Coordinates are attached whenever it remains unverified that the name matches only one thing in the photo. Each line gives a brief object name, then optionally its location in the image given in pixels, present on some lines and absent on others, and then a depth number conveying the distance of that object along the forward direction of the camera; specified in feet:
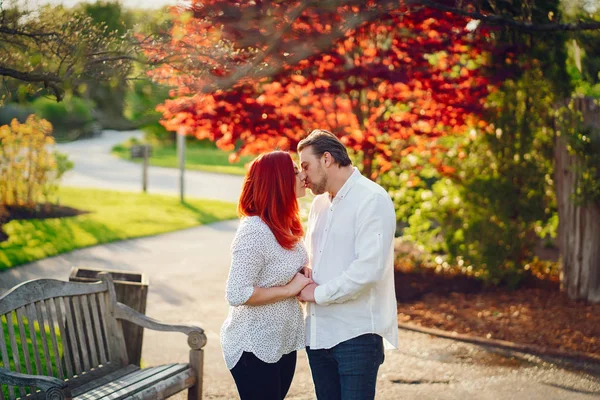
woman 11.97
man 11.67
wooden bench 15.02
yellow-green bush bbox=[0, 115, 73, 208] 46.37
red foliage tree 26.23
